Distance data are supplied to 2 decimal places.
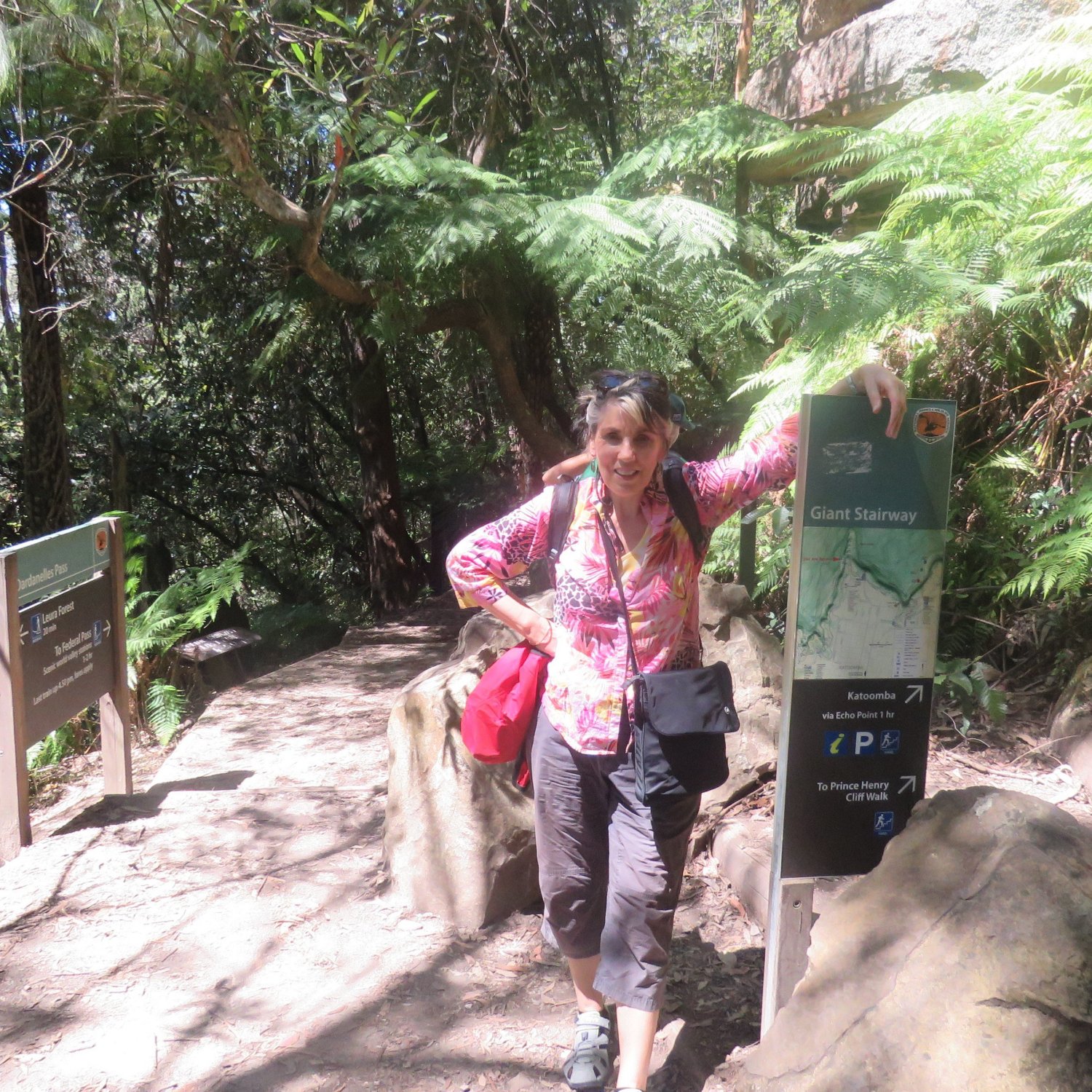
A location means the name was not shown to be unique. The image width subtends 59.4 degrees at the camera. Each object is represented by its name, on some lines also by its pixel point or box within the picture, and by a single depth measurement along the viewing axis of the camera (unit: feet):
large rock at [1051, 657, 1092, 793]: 12.41
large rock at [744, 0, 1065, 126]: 20.21
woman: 7.80
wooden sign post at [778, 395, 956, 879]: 7.38
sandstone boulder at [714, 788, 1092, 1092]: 5.75
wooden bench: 25.54
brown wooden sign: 13.41
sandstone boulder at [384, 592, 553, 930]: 11.37
